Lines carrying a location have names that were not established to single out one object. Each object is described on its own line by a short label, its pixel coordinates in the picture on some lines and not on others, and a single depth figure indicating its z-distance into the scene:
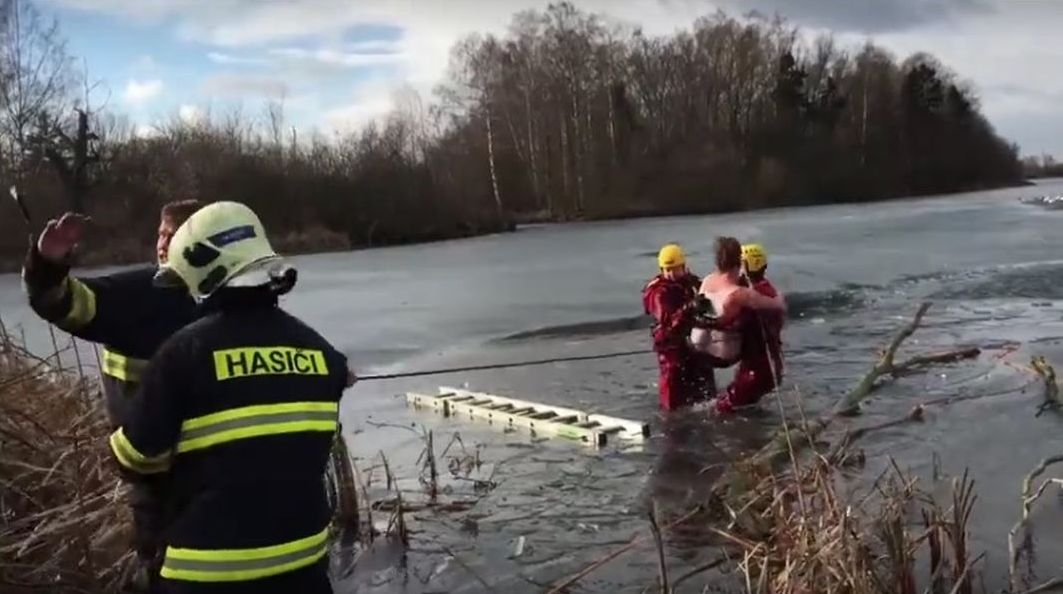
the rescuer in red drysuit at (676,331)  9.09
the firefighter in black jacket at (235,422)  2.90
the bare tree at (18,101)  33.44
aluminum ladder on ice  8.75
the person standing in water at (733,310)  8.91
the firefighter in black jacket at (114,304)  3.85
